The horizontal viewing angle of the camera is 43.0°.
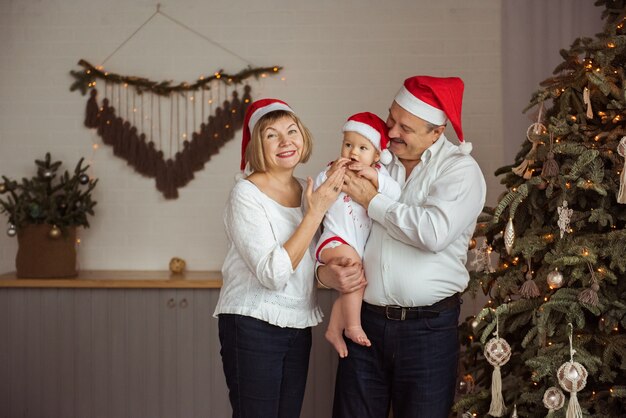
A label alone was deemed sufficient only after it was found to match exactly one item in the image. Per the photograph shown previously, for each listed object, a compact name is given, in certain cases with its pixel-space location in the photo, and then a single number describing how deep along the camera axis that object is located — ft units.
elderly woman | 8.75
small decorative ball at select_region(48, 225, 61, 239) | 15.43
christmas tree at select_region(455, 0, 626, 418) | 9.74
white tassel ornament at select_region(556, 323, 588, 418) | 9.48
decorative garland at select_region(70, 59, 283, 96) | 16.46
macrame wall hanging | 16.58
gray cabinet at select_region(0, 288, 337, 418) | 15.25
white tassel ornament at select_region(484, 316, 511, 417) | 10.31
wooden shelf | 15.19
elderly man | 8.68
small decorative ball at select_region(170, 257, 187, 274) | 16.31
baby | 8.96
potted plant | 15.49
